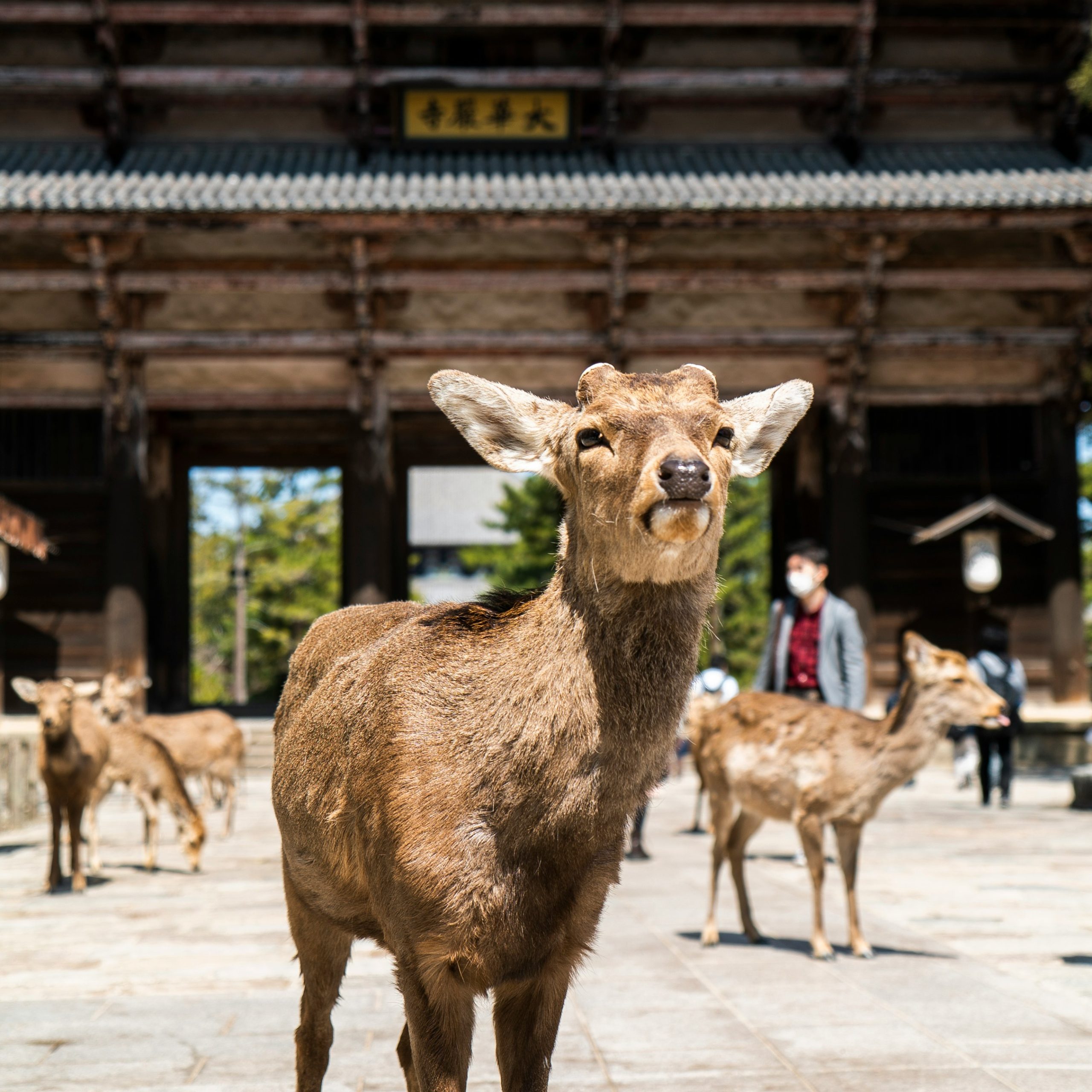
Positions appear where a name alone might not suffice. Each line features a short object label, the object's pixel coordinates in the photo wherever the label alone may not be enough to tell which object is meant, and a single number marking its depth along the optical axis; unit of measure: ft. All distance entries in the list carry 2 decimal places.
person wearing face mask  27.12
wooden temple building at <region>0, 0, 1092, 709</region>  55.16
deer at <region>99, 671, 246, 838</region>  40.88
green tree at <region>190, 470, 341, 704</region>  136.87
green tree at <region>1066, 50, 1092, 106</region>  52.34
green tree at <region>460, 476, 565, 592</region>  126.52
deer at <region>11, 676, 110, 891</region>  29.27
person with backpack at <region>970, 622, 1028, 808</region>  46.14
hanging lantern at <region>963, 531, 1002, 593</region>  56.90
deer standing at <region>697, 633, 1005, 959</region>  22.45
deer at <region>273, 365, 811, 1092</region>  9.26
